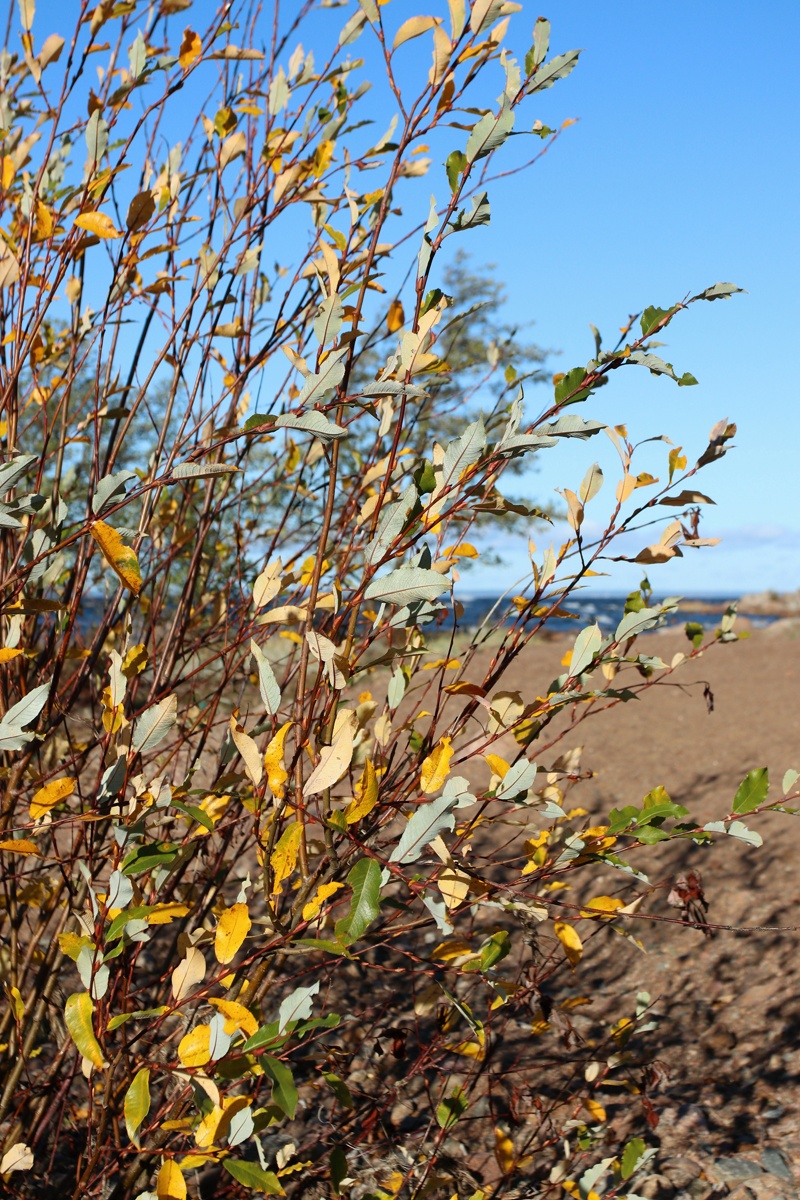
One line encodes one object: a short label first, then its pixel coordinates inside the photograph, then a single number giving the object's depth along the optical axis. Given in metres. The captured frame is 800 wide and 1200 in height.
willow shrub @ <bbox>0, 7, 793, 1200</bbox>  1.08
